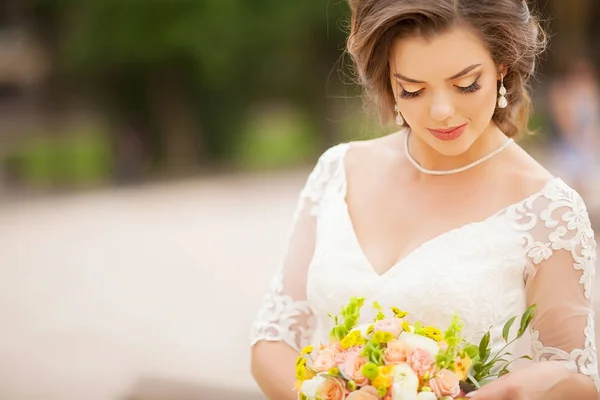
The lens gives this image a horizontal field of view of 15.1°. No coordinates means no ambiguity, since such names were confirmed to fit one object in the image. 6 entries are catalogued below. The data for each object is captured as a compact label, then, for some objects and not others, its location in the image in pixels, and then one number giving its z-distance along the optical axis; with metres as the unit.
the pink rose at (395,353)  2.70
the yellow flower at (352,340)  2.73
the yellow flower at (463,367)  2.71
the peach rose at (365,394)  2.68
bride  2.86
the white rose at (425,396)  2.67
